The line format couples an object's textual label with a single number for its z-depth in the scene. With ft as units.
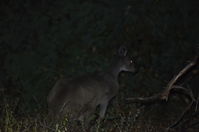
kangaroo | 51.29
